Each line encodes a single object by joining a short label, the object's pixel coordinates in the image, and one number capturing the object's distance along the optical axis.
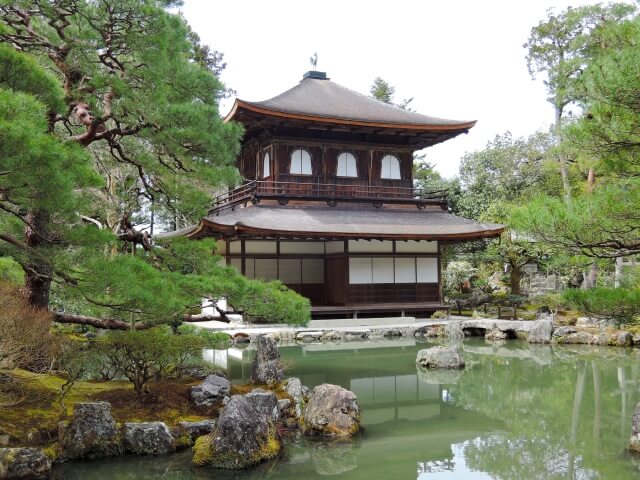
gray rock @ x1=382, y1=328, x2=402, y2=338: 16.53
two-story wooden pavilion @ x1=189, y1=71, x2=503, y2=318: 17.55
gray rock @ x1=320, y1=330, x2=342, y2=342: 15.59
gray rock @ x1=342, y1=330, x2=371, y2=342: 15.78
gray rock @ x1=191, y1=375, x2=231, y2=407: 7.12
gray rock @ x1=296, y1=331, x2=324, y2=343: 15.37
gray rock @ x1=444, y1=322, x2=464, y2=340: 16.47
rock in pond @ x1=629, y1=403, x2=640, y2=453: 6.24
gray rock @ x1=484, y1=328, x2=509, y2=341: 16.52
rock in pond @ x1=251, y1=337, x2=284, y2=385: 8.45
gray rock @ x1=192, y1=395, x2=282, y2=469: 5.78
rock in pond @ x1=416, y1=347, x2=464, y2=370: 11.62
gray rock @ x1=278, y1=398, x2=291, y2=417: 7.36
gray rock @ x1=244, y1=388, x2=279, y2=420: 6.36
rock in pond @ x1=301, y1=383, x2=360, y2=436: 6.88
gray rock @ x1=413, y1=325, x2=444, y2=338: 16.67
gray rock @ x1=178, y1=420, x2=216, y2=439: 6.48
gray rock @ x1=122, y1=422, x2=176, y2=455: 6.07
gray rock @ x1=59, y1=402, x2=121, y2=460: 5.87
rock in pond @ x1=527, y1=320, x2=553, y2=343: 15.45
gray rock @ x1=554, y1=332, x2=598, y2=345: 14.86
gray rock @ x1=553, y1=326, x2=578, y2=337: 15.39
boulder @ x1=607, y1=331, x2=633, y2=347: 14.31
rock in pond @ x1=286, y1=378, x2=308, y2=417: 7.50
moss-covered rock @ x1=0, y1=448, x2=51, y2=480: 5.08
